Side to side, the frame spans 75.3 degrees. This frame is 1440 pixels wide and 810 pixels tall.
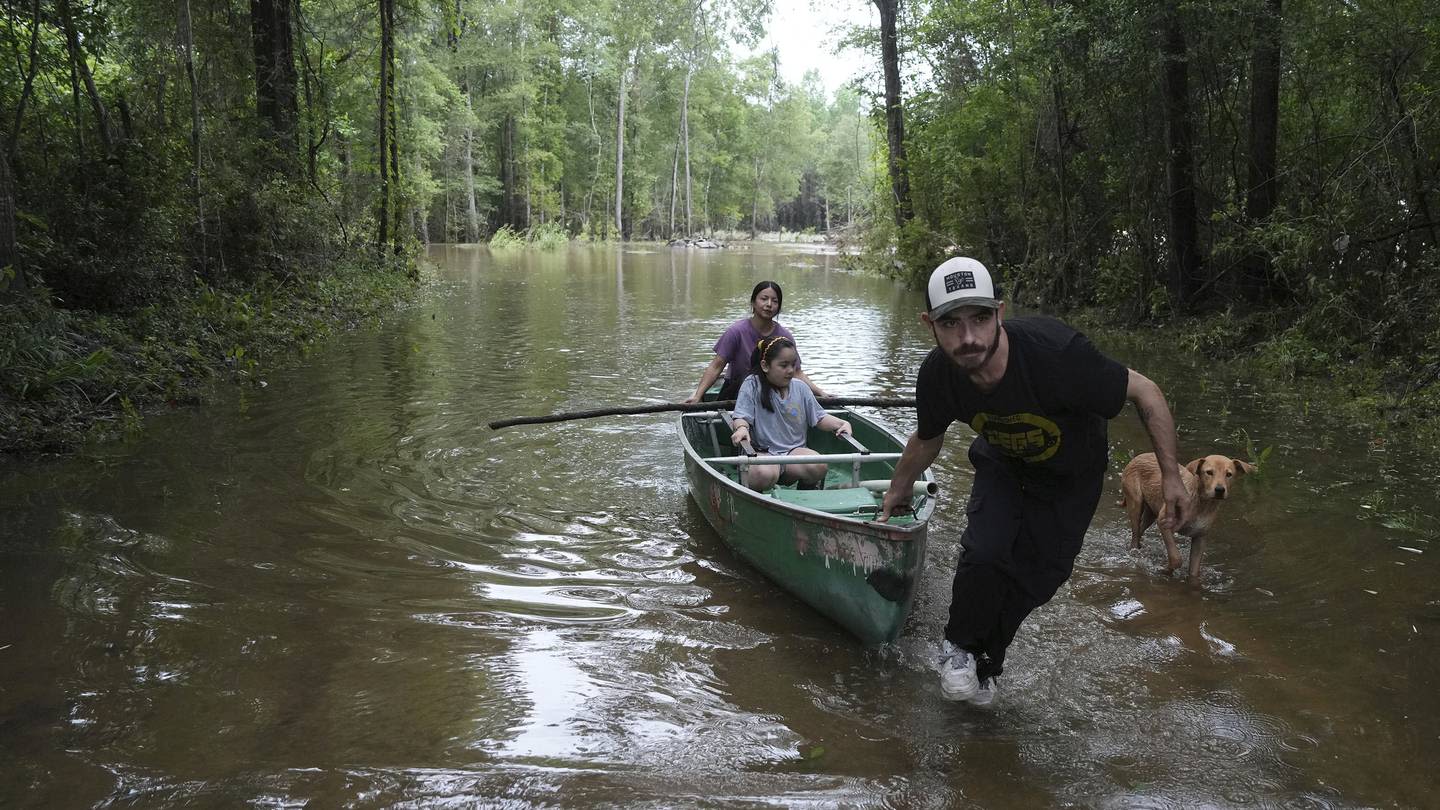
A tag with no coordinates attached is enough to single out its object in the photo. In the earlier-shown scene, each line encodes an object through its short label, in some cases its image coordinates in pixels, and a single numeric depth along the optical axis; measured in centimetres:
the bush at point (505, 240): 4547
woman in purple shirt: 750
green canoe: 424
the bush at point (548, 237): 4722
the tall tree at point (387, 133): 1814
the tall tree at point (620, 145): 5009
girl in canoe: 627
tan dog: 497
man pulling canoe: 321
